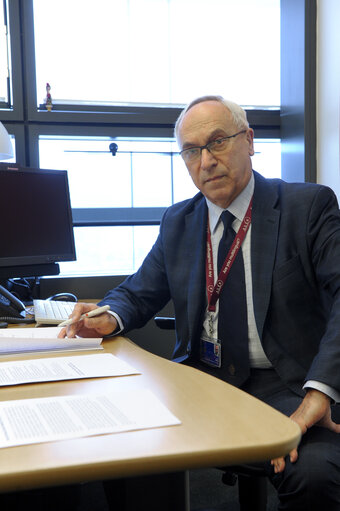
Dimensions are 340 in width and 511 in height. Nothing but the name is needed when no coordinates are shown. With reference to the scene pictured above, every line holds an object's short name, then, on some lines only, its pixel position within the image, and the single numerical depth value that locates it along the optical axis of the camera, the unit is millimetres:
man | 1345
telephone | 1745
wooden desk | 646
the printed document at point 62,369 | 1049
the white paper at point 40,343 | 1269
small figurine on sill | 2566
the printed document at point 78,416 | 742
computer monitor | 2039
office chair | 1372
